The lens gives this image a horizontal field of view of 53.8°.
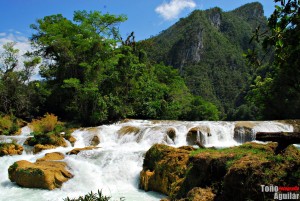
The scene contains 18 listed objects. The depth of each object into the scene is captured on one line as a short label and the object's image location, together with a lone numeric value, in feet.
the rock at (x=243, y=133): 52.95
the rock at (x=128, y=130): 56.05
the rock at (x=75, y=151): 42.49
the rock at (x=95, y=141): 54.90
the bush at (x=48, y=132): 50.11
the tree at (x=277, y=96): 84.81
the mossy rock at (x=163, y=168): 28.58
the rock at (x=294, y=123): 57.17
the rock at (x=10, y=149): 44.39
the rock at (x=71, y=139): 54.27
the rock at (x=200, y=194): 18.20
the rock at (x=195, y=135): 51.13
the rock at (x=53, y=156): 39.33
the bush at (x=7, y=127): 59.88
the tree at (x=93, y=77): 72.43
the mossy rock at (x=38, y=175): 32.37
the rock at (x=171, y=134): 52.05
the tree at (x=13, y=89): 74.59
